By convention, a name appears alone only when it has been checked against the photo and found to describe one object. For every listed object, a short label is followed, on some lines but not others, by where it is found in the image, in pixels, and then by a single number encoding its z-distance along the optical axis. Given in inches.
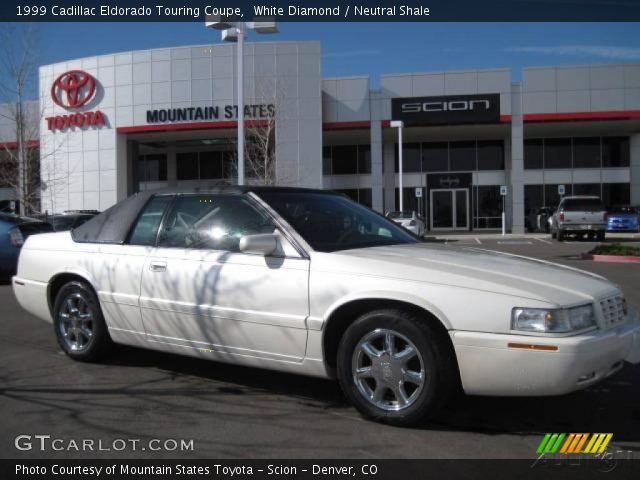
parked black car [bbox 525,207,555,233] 1251.9
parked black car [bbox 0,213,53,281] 430.6
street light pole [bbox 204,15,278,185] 553.3
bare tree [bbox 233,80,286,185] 1039.6
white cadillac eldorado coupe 135.9
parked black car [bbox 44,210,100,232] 694.3
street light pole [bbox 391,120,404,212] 1098.1
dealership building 1159.0
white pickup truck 934.4
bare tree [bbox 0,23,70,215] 941.2
